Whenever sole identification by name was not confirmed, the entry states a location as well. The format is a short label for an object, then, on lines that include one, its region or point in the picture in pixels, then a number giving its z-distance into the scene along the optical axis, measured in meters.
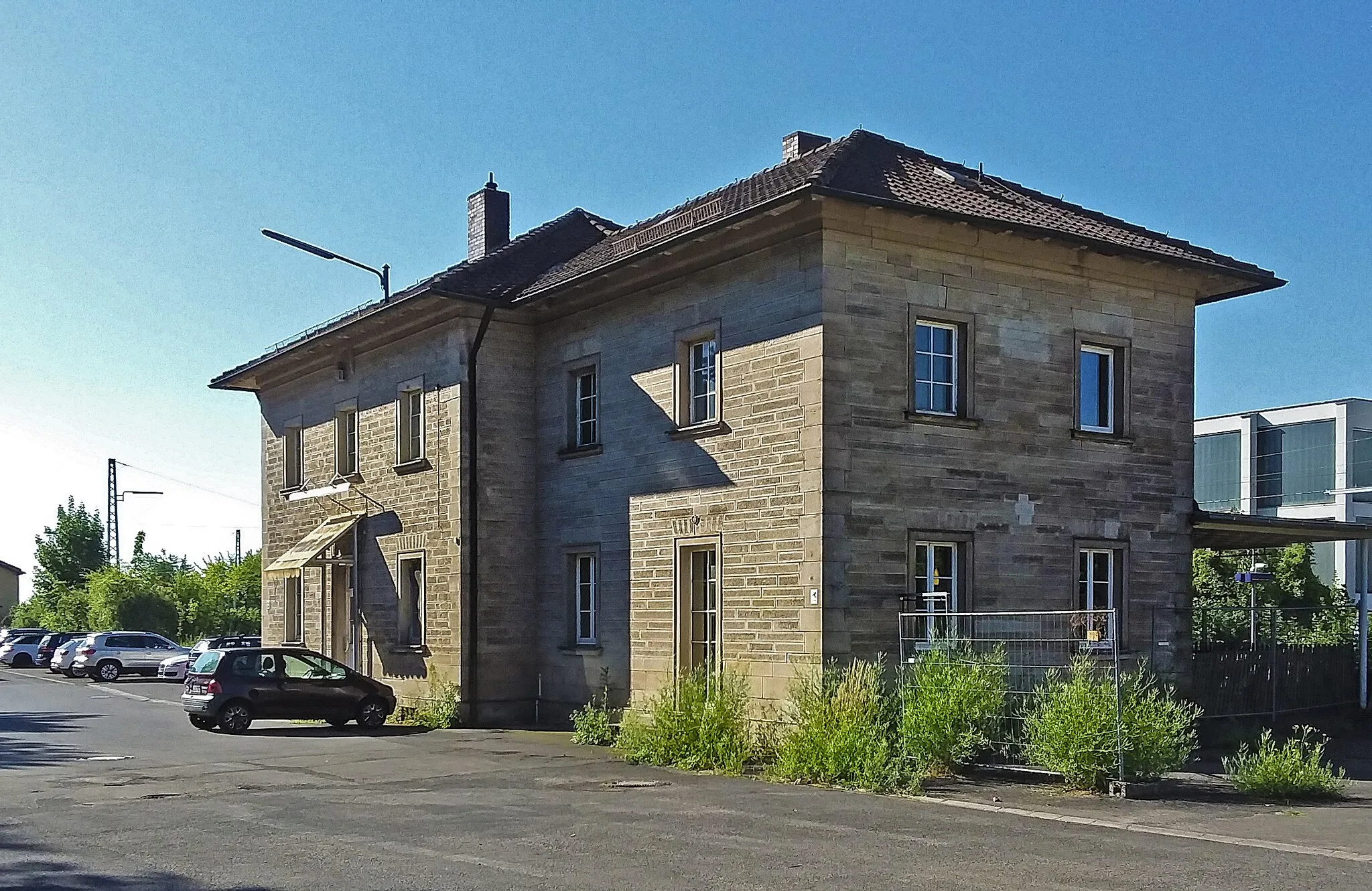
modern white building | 67.56
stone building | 17.44
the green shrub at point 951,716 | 15.29
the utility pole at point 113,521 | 70.75
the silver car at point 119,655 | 41.19
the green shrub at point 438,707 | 22.64
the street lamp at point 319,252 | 24.67
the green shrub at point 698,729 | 16.52
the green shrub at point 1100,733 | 14.23
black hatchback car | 22.11
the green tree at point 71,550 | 80.25
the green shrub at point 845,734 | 14.76
